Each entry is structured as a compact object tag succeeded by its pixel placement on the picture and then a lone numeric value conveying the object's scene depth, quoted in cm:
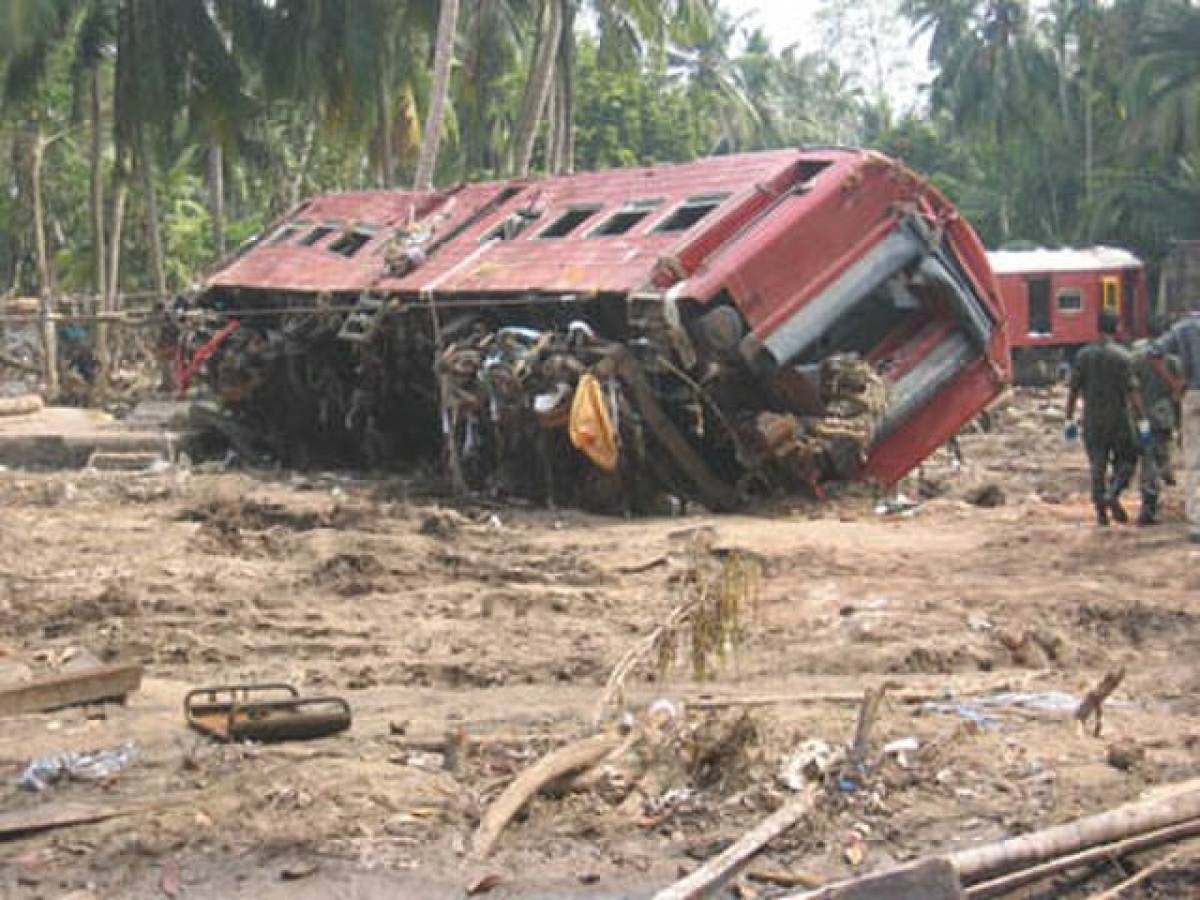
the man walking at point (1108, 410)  1108
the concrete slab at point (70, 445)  1689
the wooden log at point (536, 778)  516
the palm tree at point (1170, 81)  3569
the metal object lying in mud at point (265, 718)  612
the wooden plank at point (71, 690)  663
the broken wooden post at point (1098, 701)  602
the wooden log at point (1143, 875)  463
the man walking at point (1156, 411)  1067
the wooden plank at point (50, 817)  528
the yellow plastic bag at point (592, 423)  1167
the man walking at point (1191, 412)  1032
